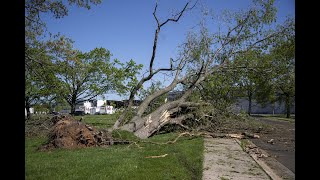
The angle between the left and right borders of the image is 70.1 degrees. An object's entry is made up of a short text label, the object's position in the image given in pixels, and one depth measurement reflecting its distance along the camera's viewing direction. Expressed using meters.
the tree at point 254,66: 12.92
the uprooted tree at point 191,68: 11.01
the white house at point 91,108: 46.44
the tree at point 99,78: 21.64
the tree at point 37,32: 7.97
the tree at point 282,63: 12.34
